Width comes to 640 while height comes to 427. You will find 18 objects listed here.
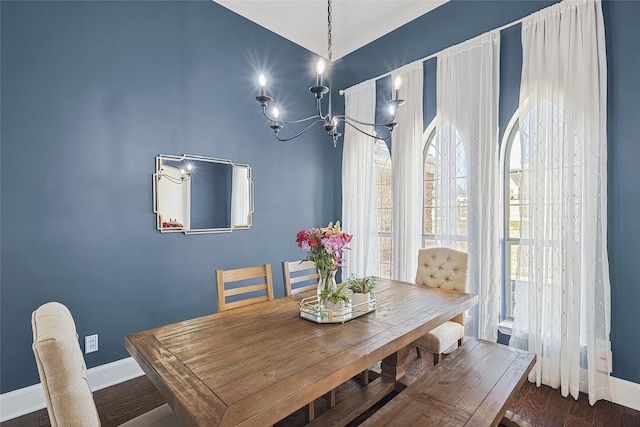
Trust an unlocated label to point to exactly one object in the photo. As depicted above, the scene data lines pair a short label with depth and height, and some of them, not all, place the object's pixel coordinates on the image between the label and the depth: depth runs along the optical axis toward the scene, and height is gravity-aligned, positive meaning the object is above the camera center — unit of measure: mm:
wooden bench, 1358 -894
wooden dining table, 1060 -630
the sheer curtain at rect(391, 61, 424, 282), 3381 +386
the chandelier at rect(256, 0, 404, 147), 1680 +645
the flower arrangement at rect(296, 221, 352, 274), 1824 -203
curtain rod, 2686 +1616
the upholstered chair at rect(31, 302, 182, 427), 855 -469
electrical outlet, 2449 -1028
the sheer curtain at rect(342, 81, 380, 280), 3893 +290
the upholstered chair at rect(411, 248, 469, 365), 2277 -579
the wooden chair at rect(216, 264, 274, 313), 2053 -501
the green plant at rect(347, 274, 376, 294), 1989 -476
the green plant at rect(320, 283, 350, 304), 1834 -502
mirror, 2830 +171
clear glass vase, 1870 -421
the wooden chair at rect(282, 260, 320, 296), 2391 -522
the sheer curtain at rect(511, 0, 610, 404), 2262 +72
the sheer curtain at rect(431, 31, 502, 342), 2791 +412
